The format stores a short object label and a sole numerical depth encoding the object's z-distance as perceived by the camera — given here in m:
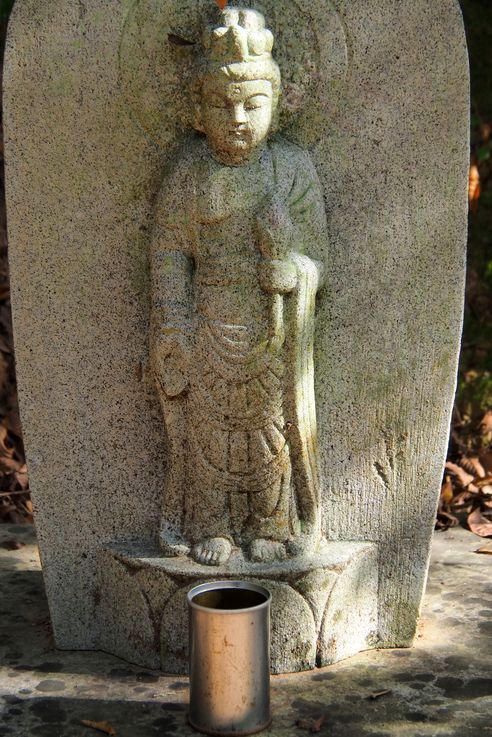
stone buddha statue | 3.42
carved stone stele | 3.48
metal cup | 3.12
